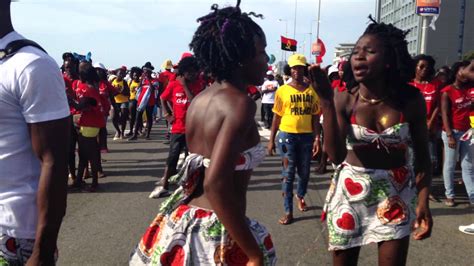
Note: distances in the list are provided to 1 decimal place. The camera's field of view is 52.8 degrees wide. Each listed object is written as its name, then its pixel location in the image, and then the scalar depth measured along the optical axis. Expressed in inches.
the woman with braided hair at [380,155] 109.5
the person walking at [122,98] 508.4
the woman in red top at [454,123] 239.9
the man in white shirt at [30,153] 70.0
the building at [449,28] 3361.2
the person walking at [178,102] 263.9
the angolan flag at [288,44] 544.4
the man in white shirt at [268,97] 580.1
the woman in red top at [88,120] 278.1
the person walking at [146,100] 494.3
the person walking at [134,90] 518.3
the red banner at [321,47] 328.4
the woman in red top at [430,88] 247.9
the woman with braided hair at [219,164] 71.4
